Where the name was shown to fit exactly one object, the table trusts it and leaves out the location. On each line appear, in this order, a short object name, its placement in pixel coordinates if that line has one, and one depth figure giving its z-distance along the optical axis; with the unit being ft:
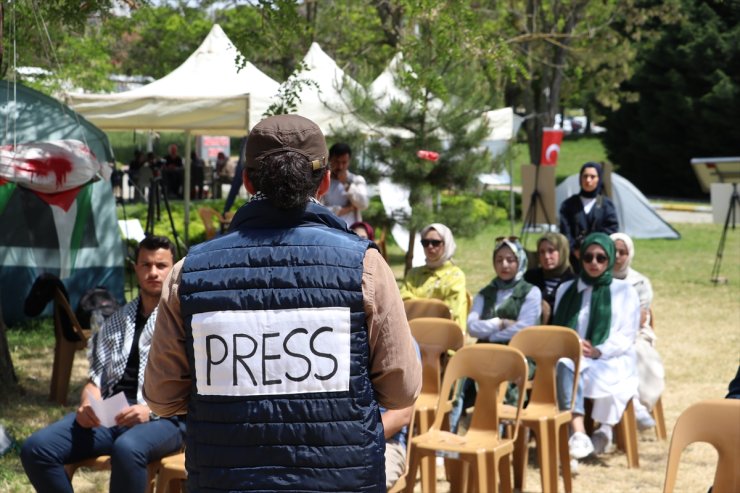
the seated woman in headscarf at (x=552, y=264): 23.92
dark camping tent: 31.63
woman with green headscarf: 20.92
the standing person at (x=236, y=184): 32.31
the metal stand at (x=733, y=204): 44.60
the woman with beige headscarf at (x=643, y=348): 22.41
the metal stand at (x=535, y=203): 38.06
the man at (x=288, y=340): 7.89
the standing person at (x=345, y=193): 29.60
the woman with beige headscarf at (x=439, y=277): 23.34
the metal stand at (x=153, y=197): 39.50
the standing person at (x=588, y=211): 30.78
